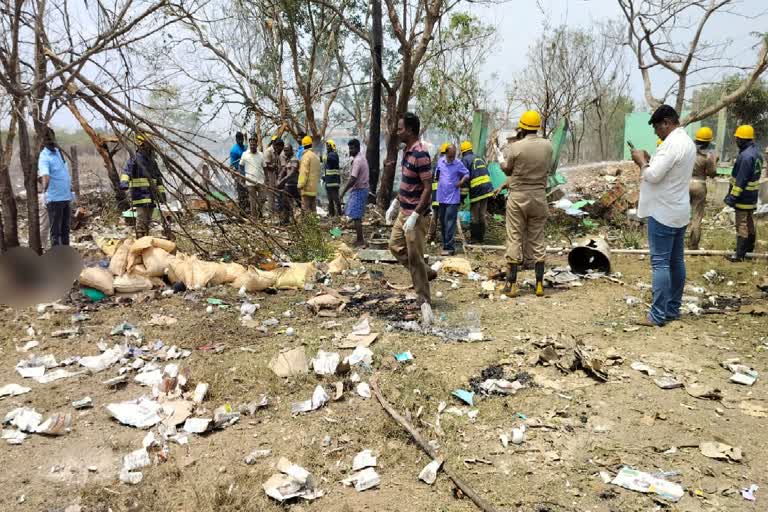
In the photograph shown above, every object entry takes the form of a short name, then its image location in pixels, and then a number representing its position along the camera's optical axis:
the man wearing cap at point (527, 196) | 5.36
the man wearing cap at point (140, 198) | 6.88
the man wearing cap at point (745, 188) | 6.54
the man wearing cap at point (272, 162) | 10.44
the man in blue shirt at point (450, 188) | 7.54
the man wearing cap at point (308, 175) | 8.99
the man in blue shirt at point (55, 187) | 6.27
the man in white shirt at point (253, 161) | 9.98
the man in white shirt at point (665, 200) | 4.13
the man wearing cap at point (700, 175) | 6.69
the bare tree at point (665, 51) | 9.10
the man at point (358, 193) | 8.38
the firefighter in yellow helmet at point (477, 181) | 8.02
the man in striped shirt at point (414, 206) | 4.53
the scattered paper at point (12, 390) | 3.50
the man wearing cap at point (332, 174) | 9.97
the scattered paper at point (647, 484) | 2.45
